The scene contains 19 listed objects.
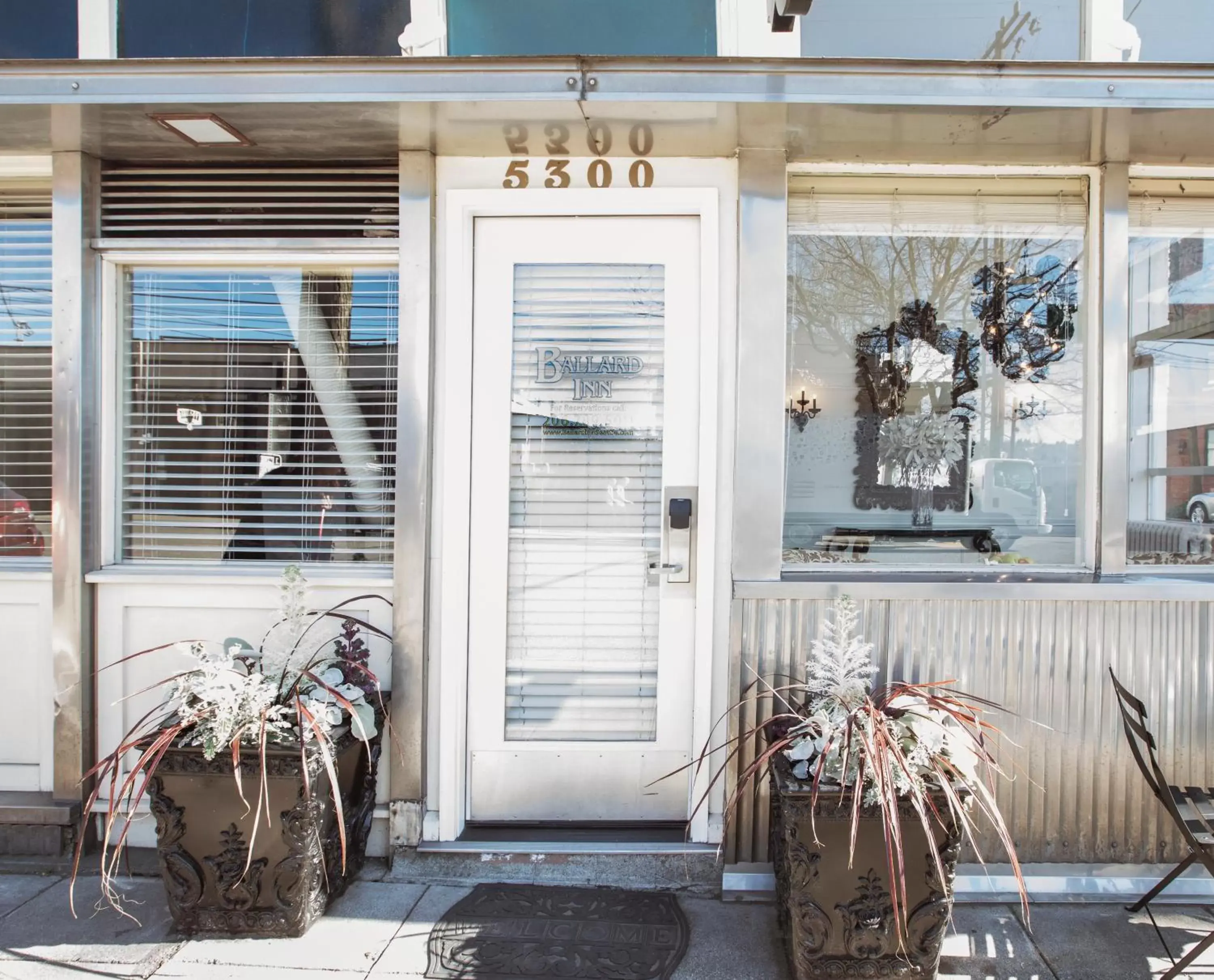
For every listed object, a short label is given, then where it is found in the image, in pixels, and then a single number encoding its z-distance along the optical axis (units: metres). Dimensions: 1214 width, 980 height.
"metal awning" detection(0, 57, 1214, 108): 2.36
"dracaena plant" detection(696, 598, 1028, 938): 2.11
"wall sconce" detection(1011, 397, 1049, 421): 3.28
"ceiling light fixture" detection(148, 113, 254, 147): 2.60
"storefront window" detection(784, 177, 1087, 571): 3.14
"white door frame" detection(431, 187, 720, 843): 2.92
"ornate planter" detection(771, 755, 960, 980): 2.19
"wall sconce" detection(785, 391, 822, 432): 3.27
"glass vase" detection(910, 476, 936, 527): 3.32
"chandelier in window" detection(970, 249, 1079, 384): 3.24
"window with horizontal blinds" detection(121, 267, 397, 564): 3.11
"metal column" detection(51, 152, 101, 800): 2.96
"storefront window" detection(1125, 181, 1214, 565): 3.14
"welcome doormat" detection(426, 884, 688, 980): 2.31
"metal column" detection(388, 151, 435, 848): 2.90
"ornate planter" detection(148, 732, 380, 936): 2.38
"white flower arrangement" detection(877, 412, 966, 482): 3.36
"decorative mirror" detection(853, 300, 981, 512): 3.36
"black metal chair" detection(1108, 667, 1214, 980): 2.25
